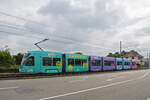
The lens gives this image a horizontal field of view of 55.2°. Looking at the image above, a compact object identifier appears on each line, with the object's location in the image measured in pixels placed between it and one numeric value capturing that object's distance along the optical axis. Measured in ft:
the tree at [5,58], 113.78
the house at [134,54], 352.77
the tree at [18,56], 218.13
